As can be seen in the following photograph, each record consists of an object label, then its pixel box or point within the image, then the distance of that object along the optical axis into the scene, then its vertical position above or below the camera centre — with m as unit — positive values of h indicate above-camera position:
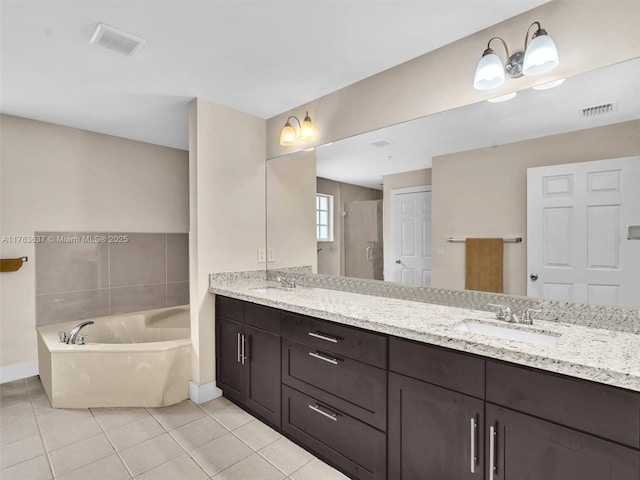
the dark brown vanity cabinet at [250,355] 2.24 -0.81
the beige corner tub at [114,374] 2.58 -0.99
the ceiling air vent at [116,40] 1.78 +1.07
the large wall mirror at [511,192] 1.51 +0.25
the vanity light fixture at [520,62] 1.49 +0.80
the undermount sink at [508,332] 1.49 -0.43
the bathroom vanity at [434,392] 1.10 -0.62
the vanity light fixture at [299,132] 2.62 +0.82
